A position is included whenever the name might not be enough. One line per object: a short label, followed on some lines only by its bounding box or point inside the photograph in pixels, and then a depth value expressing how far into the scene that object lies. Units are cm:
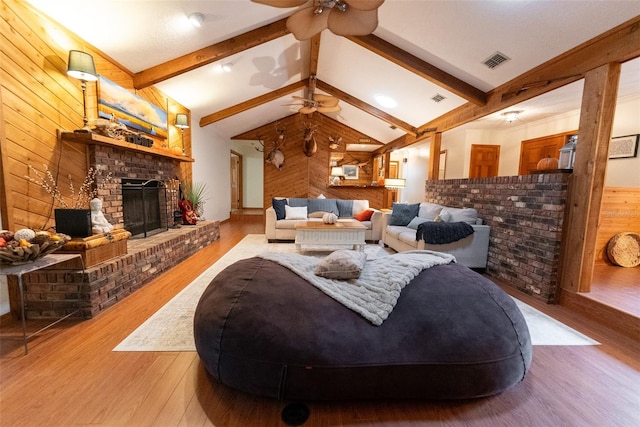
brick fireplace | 207
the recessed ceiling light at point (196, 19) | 278
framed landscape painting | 284
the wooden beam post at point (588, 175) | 219
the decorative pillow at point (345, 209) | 571
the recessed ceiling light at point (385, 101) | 507
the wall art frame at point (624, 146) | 358
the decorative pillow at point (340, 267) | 171
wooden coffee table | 403
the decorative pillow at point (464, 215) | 359
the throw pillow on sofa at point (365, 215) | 504
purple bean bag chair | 123
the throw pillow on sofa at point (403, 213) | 467
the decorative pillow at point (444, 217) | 380
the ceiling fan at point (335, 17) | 204
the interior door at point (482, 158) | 587
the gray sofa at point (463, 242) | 339
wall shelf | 238
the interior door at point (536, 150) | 484
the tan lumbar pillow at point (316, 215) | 525
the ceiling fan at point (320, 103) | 478
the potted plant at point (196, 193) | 482
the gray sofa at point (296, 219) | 486
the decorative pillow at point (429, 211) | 429
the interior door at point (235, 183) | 935
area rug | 177
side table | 162
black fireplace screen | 334
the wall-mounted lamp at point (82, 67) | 223
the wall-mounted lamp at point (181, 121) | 432
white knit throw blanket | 142
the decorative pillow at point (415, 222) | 431
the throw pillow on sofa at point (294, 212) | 506
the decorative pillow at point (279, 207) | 499
